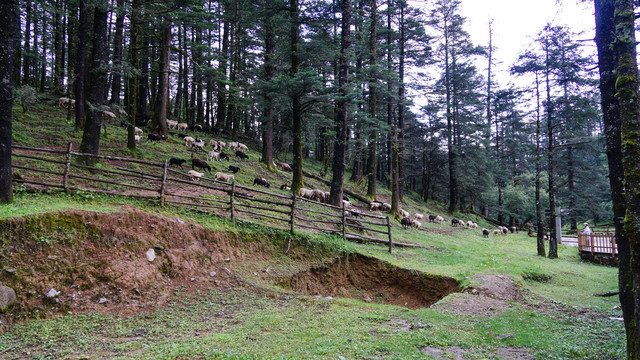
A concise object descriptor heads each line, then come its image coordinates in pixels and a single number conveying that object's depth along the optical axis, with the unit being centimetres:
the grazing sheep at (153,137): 1714
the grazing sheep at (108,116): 1789
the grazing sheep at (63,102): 1864
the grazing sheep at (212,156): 1796
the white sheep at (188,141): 1917
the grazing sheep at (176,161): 1441
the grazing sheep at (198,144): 1873
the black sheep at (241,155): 2025
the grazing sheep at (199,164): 1510
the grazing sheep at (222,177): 1422
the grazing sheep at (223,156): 1866
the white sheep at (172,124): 2241
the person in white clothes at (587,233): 1633
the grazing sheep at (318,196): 1631
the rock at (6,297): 485
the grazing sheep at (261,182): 1554
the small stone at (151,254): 682
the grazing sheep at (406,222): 1898
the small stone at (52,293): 529
